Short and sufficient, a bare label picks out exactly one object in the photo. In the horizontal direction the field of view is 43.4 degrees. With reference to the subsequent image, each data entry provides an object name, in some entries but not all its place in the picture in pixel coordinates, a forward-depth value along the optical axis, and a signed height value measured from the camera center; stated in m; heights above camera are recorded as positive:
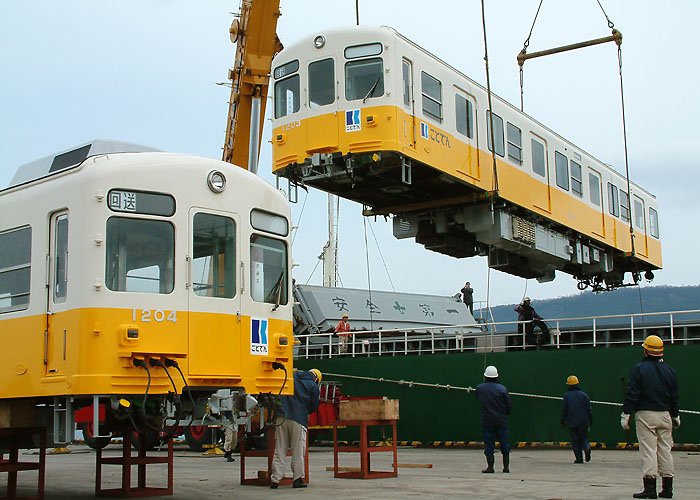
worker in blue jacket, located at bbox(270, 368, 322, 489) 11.25 -0.82
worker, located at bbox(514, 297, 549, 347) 20.30 +0.90
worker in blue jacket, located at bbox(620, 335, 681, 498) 9.36 -0.57
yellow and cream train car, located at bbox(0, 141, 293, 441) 8.54 +0.78
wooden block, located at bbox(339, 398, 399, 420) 12.38 -0.63
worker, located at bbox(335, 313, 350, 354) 23.40 +0.86
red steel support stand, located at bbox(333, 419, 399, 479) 12.27 -1.24
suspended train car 15.91 +4.15
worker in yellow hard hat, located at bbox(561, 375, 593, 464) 15.20 -0.96
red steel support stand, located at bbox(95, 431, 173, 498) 10.38 -1.25
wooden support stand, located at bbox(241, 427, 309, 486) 11.56 -1.37
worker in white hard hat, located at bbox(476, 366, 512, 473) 13.36 -0.79
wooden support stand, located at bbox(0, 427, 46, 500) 9.75 -1.04
